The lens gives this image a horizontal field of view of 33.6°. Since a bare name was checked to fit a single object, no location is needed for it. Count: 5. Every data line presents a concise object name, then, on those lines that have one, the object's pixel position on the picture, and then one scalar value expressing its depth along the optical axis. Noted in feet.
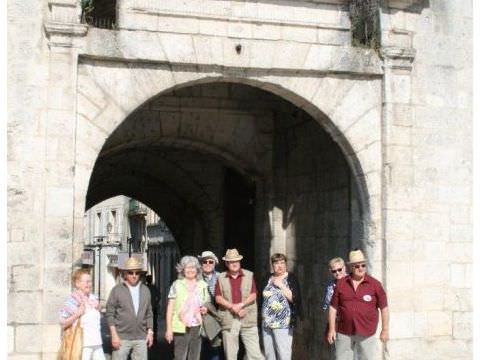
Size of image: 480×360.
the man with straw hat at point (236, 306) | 22.97
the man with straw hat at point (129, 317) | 21.07
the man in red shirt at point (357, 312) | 21.09
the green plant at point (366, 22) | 25.55
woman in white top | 19.39
